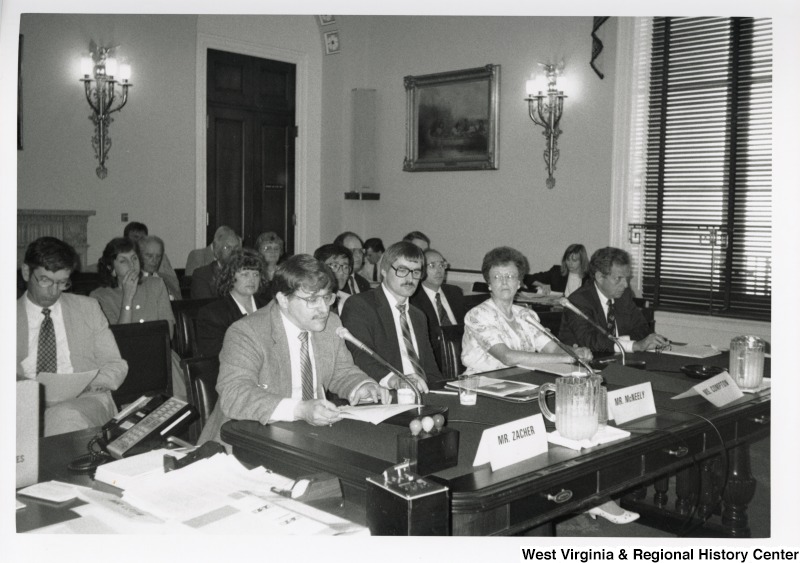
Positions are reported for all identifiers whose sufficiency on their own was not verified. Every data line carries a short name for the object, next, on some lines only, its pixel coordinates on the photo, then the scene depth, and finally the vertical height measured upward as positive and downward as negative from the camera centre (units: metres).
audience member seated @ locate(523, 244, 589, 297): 6.71 -0.32
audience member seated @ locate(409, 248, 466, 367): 4.79 -0.43
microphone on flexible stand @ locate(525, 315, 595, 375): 2.73 -0.42
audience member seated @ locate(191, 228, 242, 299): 5.28 -0.37
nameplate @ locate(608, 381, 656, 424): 2.31 -0.51
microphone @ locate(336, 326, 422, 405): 2.33 -0.34
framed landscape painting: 7.89 +1.16
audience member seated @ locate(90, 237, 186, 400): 4.36 -0.37
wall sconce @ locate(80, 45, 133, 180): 6.88 +1.20
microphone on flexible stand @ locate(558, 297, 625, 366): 3.37 -0.30
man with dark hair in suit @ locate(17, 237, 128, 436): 2.98 -0.43
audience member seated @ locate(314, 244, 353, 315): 4.84 -0.19
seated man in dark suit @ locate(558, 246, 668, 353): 3.90 -0.36
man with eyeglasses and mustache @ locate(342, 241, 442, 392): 3.28 -0.37
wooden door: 7.99 +0.87
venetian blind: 6.33 +0.57
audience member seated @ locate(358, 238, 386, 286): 6.89 -0.18
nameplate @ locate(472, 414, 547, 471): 1.87 -0.52
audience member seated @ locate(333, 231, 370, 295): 5.43 -0.23
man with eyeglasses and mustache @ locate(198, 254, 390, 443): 2.41 -0.42
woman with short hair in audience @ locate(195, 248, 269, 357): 3.74 -0.37
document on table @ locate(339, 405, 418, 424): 2.22 -0.53
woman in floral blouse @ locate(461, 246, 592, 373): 3.40 -0.39
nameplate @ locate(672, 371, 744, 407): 2.58 -0.51
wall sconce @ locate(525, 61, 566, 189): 7.40 +1.18
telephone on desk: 2.00 -0.54
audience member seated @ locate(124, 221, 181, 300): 5.50 -0.34
